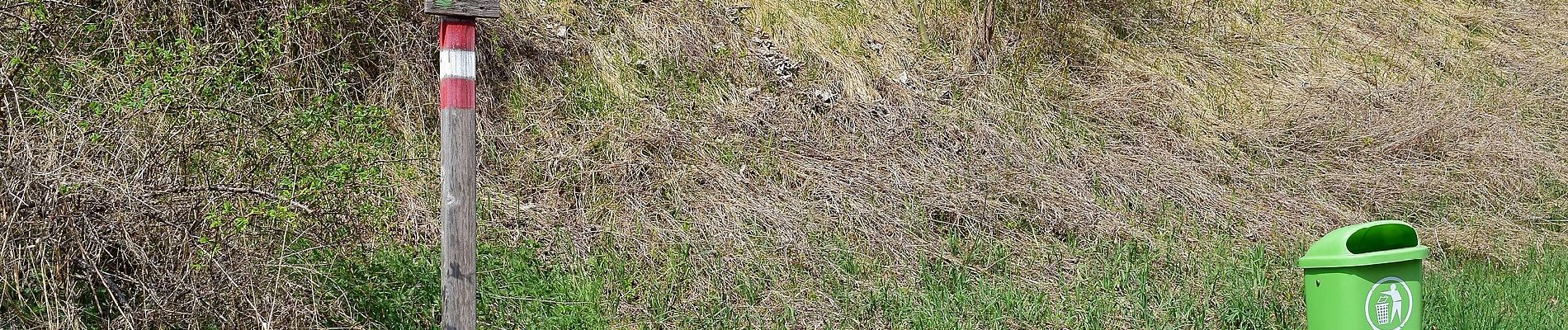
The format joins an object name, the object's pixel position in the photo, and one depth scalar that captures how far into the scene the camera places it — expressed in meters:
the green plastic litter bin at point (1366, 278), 3.35
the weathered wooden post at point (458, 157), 3.10
